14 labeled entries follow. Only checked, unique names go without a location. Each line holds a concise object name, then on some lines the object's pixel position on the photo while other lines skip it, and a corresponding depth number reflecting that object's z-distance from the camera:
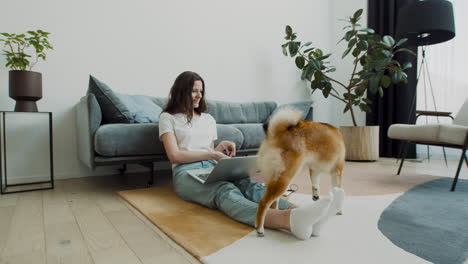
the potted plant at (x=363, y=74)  3.06
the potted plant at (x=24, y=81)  1.88
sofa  1.79
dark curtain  3.44
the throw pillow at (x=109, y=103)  1.95
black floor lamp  2.74
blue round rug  0.96
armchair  1.77
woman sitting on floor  1.09
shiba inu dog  0.96
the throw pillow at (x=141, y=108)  2.09
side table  1.90
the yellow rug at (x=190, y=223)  1.01
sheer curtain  3.14
